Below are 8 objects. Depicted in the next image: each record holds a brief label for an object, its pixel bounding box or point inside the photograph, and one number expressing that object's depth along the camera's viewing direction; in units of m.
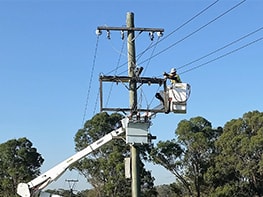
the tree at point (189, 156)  40.66
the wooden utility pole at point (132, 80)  11.35
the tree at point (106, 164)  39.31
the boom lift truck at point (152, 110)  11.45
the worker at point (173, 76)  11.80
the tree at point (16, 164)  43.12
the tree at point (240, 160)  38.75
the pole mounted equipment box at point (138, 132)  11.44
